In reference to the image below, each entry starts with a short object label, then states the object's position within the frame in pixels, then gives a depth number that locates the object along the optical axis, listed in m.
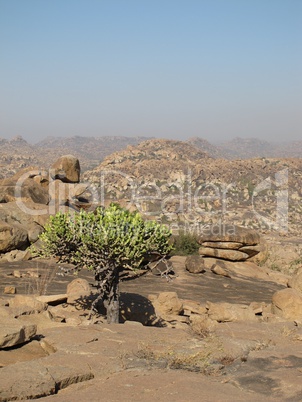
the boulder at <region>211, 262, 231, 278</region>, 22.56
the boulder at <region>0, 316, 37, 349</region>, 6.62
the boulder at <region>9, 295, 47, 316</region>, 9.21
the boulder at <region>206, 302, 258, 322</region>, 12.75
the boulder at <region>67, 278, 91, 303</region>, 13.20
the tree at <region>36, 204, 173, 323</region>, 10.55
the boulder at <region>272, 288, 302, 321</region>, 13.03
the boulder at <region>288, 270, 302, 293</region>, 18.28
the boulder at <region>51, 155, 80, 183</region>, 30.02
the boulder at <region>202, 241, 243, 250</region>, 24.68
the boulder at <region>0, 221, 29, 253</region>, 22.09
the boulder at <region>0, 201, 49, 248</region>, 23.39
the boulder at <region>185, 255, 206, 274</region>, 22.02
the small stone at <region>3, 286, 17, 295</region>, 14.52
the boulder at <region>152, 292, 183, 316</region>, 13.70
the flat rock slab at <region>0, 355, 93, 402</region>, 5.19
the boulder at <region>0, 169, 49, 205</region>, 26.27
